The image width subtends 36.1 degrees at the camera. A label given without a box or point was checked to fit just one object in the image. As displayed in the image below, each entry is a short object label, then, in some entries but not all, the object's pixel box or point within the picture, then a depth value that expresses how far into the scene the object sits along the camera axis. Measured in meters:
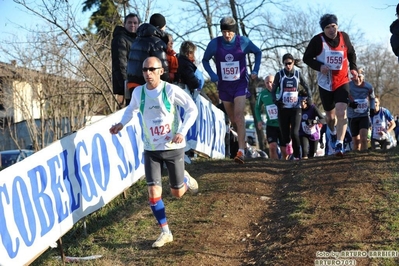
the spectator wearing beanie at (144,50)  7.71
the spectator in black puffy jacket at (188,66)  9.18
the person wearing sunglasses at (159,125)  6.35
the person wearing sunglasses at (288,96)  11.66
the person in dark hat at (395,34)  9.32
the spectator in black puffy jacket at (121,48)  9.02
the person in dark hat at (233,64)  9.80
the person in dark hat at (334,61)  9.51
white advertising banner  5.29
